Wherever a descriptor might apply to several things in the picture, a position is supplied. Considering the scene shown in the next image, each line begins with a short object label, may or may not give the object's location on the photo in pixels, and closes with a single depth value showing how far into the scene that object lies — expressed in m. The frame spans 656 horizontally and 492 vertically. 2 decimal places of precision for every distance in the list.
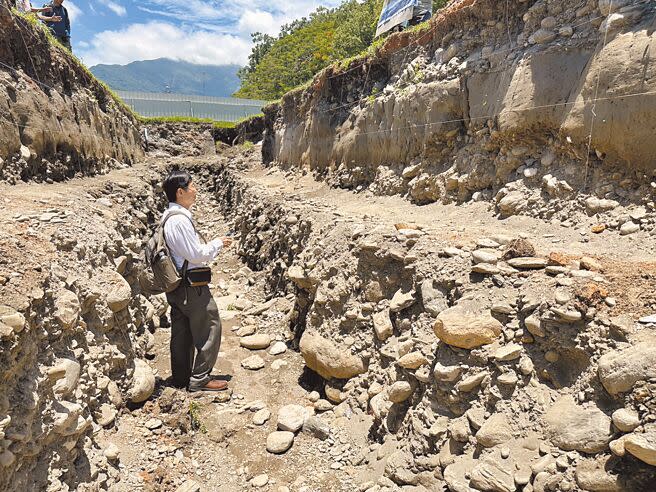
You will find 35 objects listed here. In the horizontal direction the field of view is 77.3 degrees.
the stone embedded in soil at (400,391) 3.30
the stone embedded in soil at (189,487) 3.07
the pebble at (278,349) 5.34
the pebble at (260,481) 3.26
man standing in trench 3.92
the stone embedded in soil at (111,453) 3.07
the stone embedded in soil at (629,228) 3.72
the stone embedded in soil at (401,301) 3.80
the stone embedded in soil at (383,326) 3.91
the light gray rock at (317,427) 3.73
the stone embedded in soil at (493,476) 2.26
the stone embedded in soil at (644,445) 1.85
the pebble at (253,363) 5.02
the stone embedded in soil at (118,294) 4.25
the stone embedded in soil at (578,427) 2.11
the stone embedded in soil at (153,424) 3.65
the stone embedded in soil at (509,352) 2.70
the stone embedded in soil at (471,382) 2.78
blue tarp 8.29
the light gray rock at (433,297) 3.47
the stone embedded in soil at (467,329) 2.87
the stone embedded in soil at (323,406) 4.15
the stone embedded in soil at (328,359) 4.16
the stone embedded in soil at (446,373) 2.90
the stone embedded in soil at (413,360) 3.25
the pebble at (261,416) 3.98
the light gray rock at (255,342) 5.52
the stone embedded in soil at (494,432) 2.47
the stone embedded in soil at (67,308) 3.19
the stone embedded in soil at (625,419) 2.01
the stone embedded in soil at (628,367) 2.08
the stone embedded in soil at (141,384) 3.91
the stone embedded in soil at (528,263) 3.11
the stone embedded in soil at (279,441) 3.61
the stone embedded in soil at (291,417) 3.83
